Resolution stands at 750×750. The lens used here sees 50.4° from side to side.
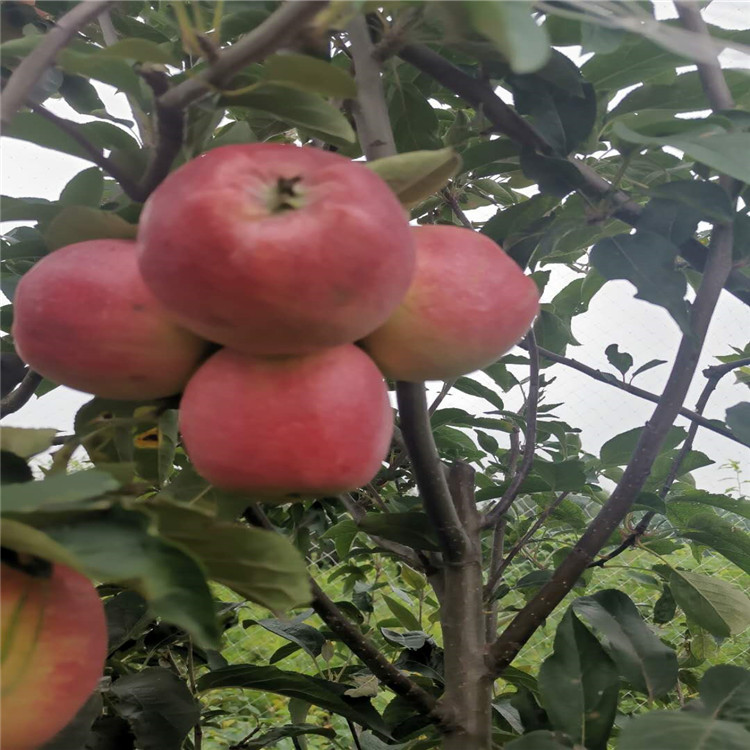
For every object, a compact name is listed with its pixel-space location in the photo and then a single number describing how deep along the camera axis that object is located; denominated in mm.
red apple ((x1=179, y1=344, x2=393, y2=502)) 316
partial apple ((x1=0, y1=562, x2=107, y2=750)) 312
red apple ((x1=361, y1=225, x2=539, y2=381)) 349
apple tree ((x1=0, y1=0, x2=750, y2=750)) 311
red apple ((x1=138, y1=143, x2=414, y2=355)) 284
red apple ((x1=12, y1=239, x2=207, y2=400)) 333
